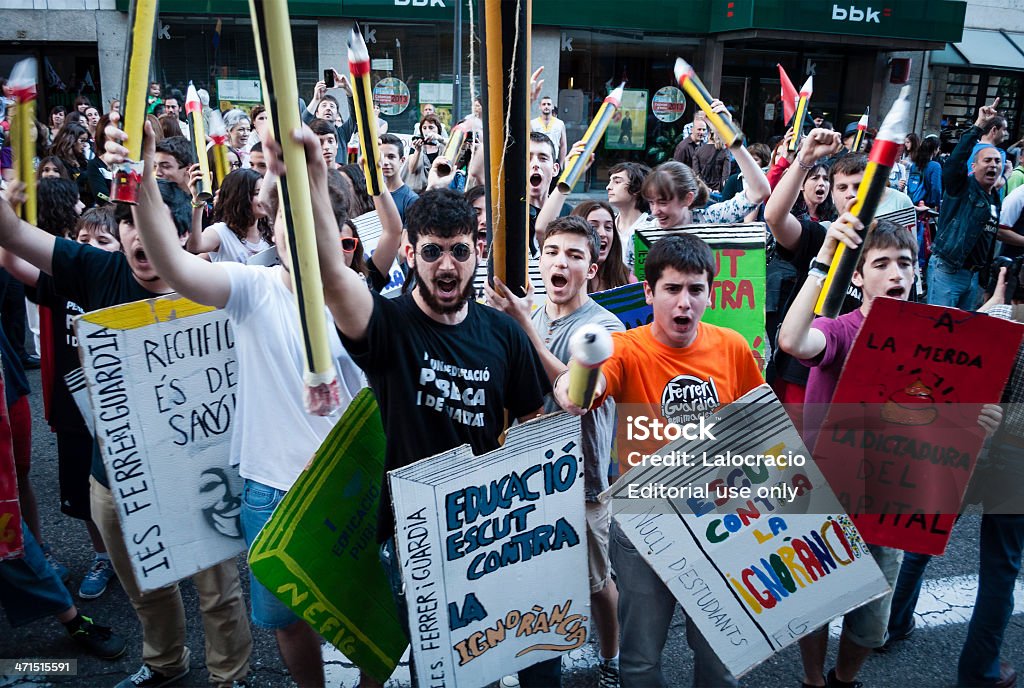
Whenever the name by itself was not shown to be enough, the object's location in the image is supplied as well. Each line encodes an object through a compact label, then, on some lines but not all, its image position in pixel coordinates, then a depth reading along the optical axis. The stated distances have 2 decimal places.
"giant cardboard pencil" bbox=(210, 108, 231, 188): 5.01
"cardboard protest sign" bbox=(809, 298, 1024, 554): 2.62
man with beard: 2.36
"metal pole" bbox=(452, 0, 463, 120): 5.56
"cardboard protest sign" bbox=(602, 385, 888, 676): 2.39
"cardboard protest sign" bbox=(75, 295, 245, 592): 2.60
